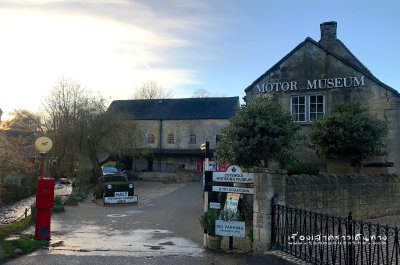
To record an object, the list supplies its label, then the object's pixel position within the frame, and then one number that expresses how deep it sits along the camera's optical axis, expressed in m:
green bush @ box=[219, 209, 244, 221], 8.75
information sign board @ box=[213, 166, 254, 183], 8.86
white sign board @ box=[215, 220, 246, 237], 8.60
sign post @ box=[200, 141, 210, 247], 9.26
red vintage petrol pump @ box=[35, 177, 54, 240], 9.88
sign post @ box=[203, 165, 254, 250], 8.62
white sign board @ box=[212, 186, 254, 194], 8.70
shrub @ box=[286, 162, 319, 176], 15.06
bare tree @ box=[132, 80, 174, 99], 61.50
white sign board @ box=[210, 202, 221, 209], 9.23
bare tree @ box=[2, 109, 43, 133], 11.49
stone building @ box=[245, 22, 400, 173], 16.89
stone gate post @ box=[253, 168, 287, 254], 8.27
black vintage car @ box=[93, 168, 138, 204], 18.22
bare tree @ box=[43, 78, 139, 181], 24.56
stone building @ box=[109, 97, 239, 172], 39.00
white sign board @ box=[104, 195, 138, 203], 18.16
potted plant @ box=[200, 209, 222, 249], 8.86
